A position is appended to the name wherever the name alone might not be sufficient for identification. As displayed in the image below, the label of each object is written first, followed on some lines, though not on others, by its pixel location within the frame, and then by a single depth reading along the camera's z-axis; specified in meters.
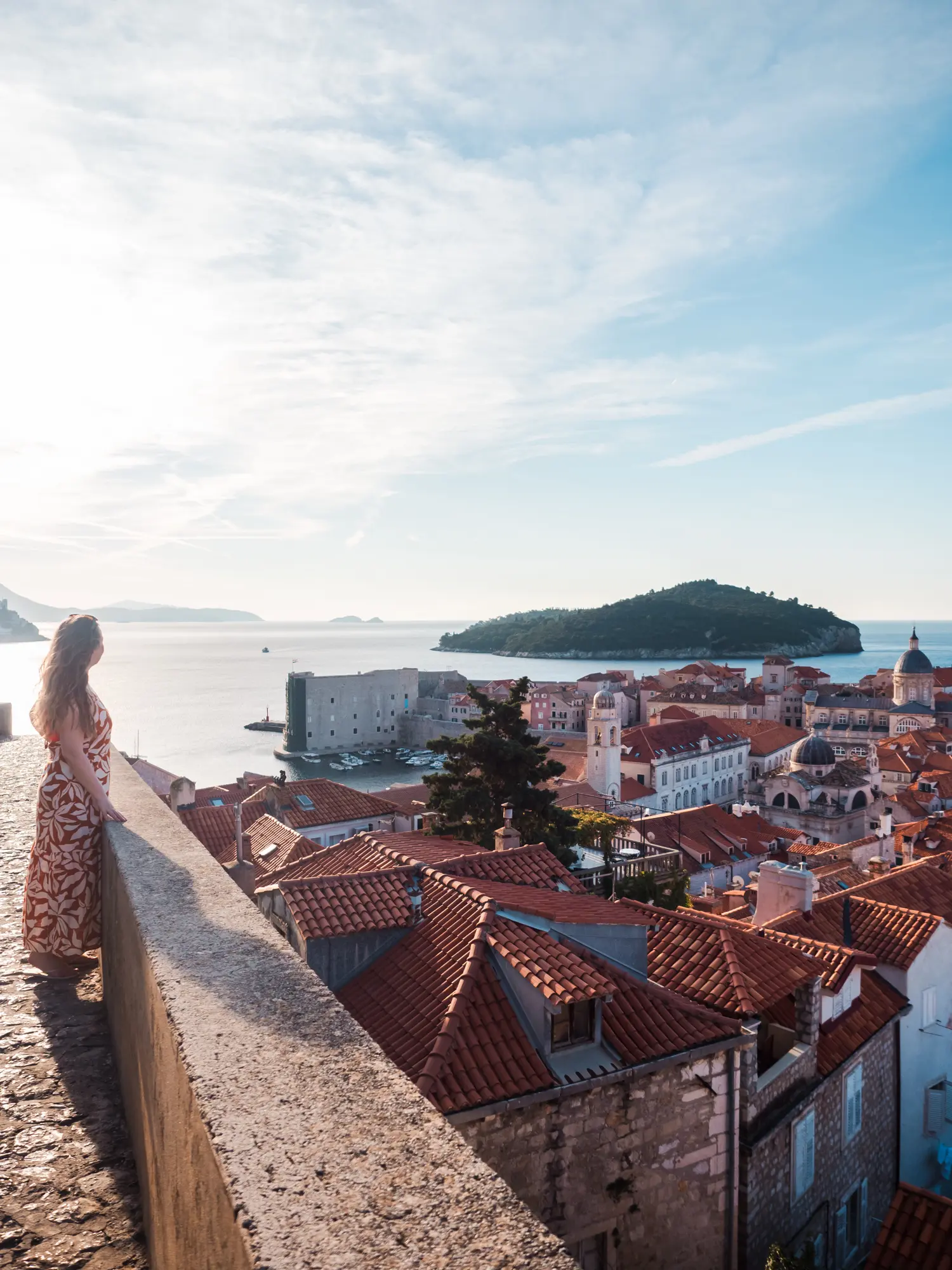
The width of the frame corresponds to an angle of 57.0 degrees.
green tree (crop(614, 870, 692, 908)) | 15.09
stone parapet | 1.44
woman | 4.04
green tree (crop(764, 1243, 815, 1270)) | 7.65
